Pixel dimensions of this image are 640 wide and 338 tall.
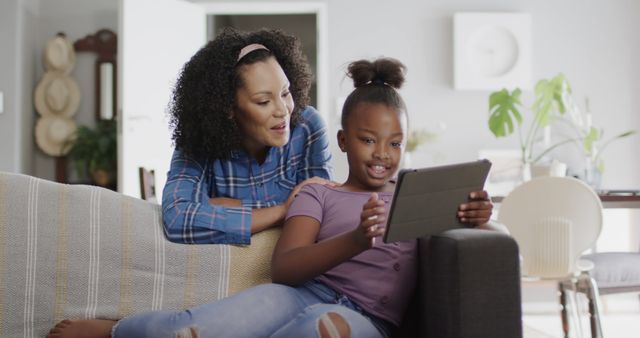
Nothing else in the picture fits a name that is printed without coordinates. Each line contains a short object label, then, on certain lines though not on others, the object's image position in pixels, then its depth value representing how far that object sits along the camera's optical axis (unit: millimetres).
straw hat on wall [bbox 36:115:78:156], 5410
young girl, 1464
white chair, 3039
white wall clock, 5238
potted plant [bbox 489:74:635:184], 4664
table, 3225
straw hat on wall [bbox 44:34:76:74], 5398
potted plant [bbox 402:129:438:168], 4968
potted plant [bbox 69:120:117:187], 5305
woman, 1789
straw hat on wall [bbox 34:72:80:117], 5395
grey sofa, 1674
